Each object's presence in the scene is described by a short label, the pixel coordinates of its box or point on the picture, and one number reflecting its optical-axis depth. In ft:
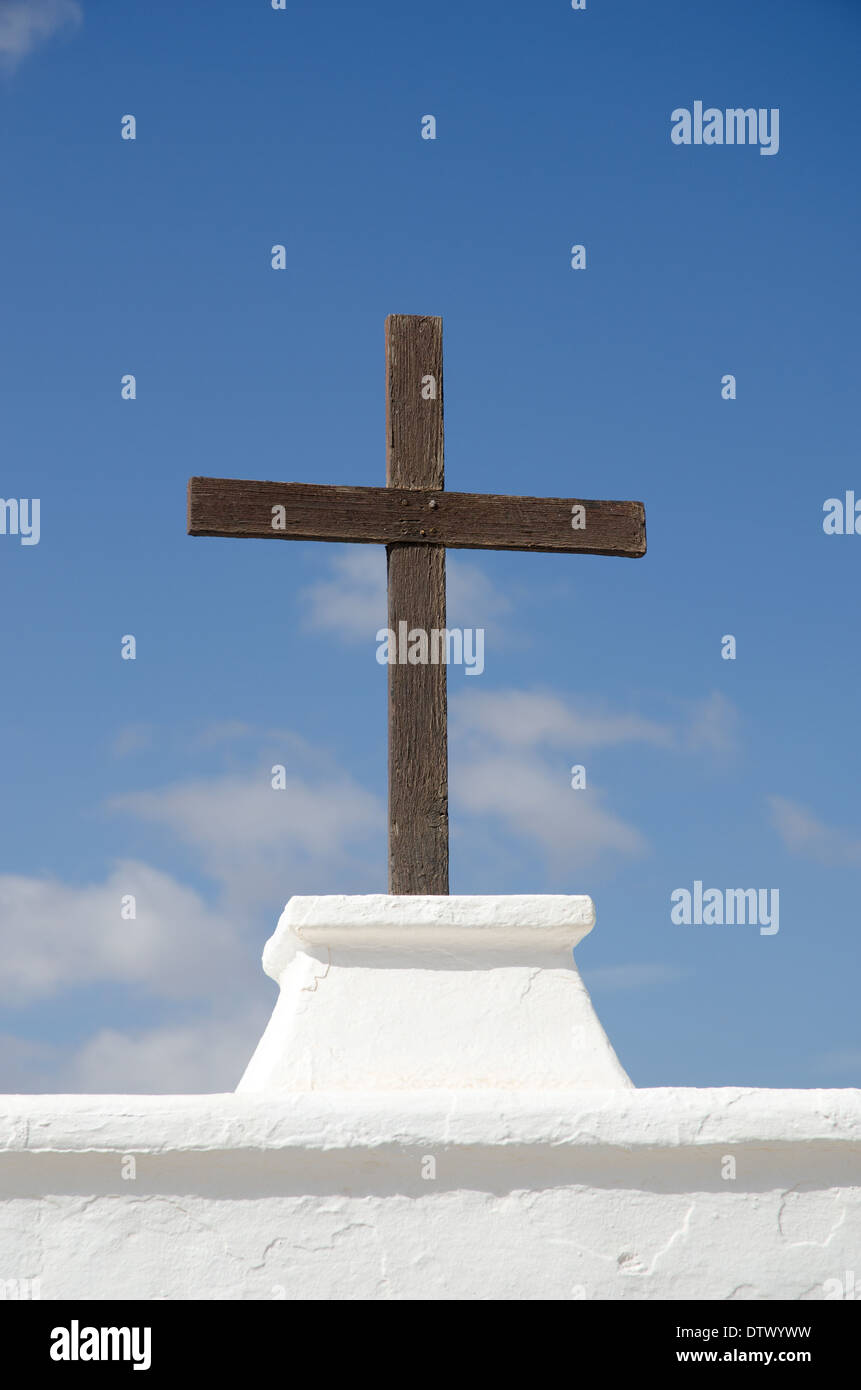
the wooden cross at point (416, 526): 13.20
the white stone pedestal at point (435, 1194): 10.51
